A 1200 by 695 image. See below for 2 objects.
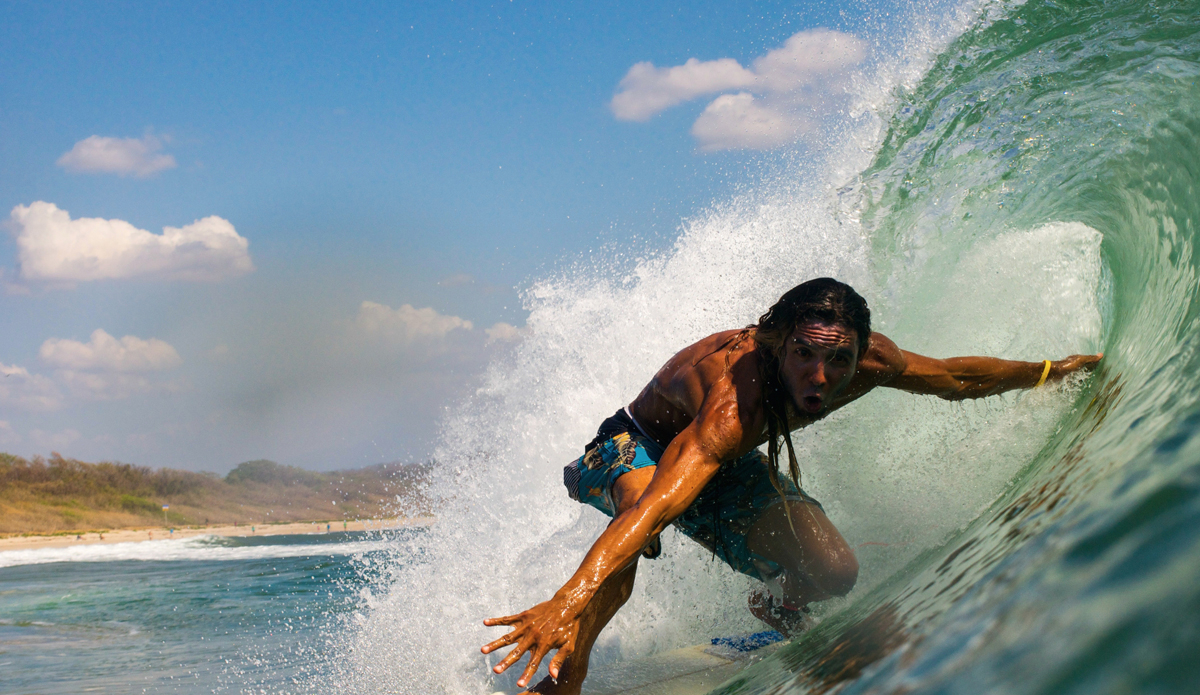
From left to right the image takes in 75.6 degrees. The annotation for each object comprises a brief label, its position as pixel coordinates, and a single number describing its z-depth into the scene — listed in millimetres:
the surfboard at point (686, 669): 3303
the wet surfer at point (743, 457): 2344
